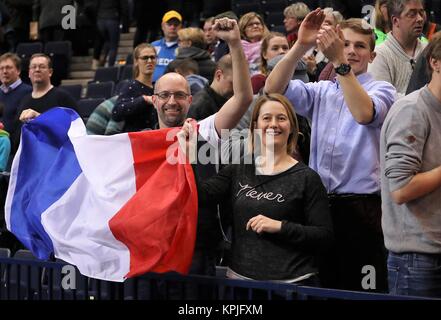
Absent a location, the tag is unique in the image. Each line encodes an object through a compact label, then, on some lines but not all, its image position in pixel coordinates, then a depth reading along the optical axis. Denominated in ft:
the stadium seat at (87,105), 33.60
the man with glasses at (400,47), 18.62
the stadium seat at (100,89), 36.18
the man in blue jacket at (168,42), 32.60
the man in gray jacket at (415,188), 13.94
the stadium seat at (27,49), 42.18
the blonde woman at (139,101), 23.53
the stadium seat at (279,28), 35.47
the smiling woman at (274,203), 15.15
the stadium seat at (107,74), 39.00
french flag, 15.98
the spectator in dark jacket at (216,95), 19.40
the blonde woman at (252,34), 26.53
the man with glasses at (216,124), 16.28
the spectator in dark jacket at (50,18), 42.27
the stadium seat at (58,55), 42.86
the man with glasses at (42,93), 26.27
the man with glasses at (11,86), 30.14
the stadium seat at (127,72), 37.12
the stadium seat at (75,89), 37.82
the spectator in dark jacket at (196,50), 26.91
